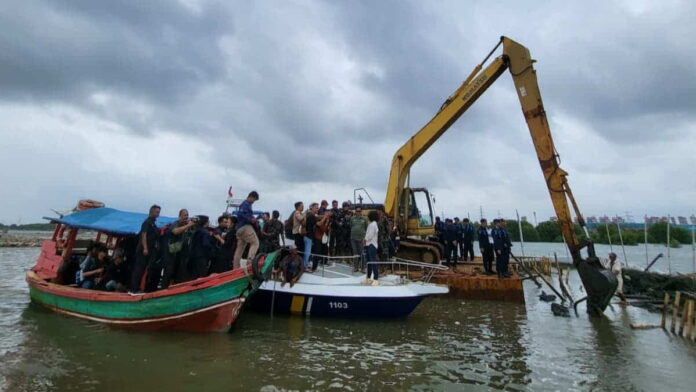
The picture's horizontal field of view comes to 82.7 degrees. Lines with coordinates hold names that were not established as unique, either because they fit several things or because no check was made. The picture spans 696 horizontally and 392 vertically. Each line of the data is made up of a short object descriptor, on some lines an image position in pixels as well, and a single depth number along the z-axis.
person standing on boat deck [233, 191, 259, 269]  8.15
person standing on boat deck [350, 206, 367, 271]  10.37
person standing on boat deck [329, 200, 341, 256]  11.70
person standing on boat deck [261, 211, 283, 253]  9.64
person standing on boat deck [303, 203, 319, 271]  10.17
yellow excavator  10.07
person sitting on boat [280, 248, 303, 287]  9.12
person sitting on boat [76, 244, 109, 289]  9.29
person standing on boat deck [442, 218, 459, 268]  15.29
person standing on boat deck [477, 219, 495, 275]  12.96
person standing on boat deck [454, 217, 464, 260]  15.45
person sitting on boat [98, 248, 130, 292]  9.07
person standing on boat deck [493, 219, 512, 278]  12.26
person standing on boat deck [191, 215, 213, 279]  8.16
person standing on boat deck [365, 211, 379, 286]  9.15
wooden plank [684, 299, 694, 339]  8.53
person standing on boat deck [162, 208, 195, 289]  8.02
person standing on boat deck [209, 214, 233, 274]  8.95
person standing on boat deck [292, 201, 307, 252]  10.10
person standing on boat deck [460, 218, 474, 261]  16.23
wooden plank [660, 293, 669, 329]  9.49
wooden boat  7.35
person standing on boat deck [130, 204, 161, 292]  7.82
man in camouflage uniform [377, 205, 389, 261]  11.60
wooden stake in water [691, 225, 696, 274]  15.93
